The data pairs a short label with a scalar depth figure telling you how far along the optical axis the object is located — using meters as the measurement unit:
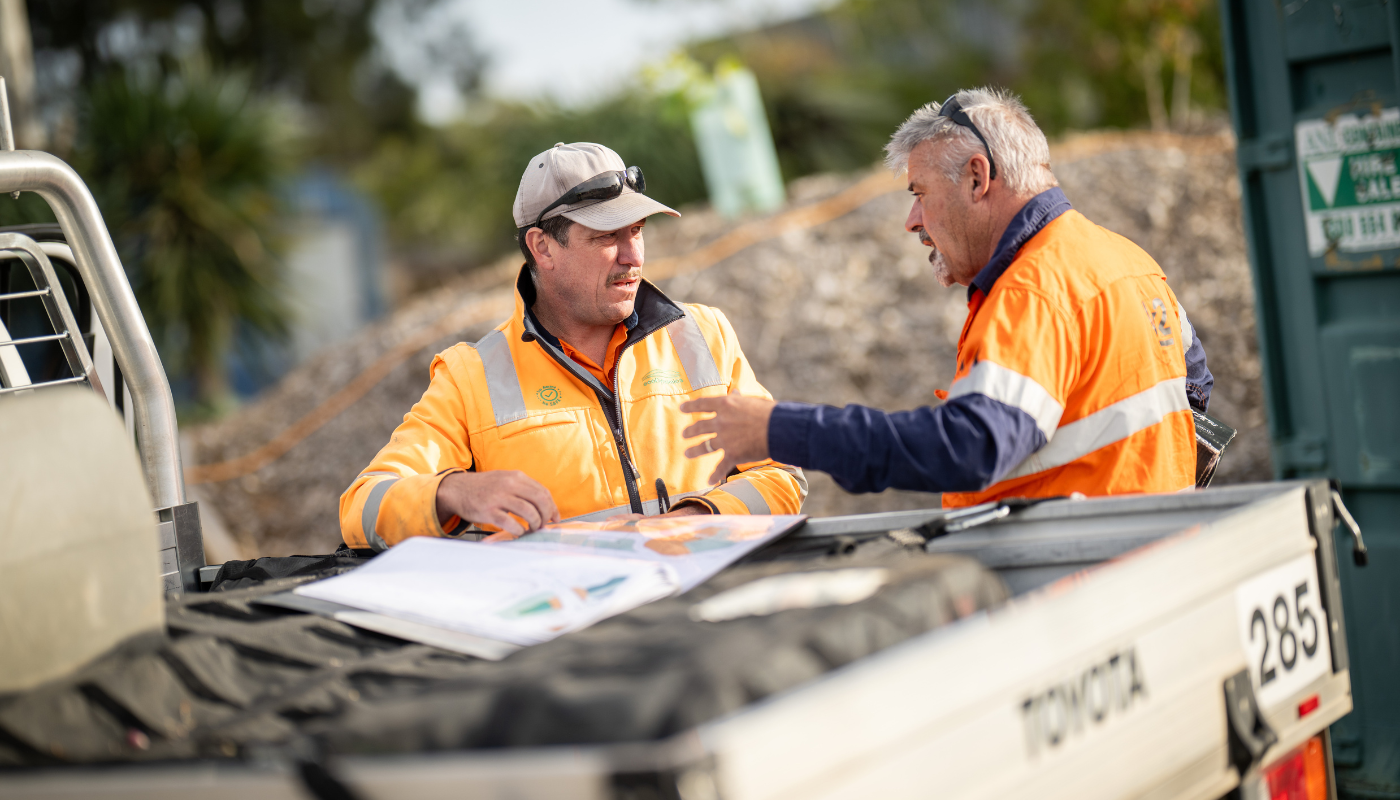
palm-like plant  12.30
